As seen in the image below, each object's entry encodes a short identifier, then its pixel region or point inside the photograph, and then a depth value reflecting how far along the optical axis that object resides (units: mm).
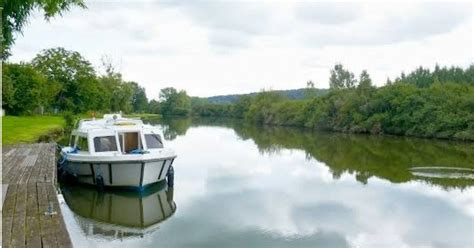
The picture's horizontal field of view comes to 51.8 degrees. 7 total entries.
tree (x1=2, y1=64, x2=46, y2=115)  44253
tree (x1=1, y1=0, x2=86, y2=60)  8805
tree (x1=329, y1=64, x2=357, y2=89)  75644
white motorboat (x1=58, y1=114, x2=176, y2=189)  14852
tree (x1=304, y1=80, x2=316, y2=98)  107688
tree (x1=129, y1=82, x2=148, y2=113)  120412
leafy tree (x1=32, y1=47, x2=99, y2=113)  60438
